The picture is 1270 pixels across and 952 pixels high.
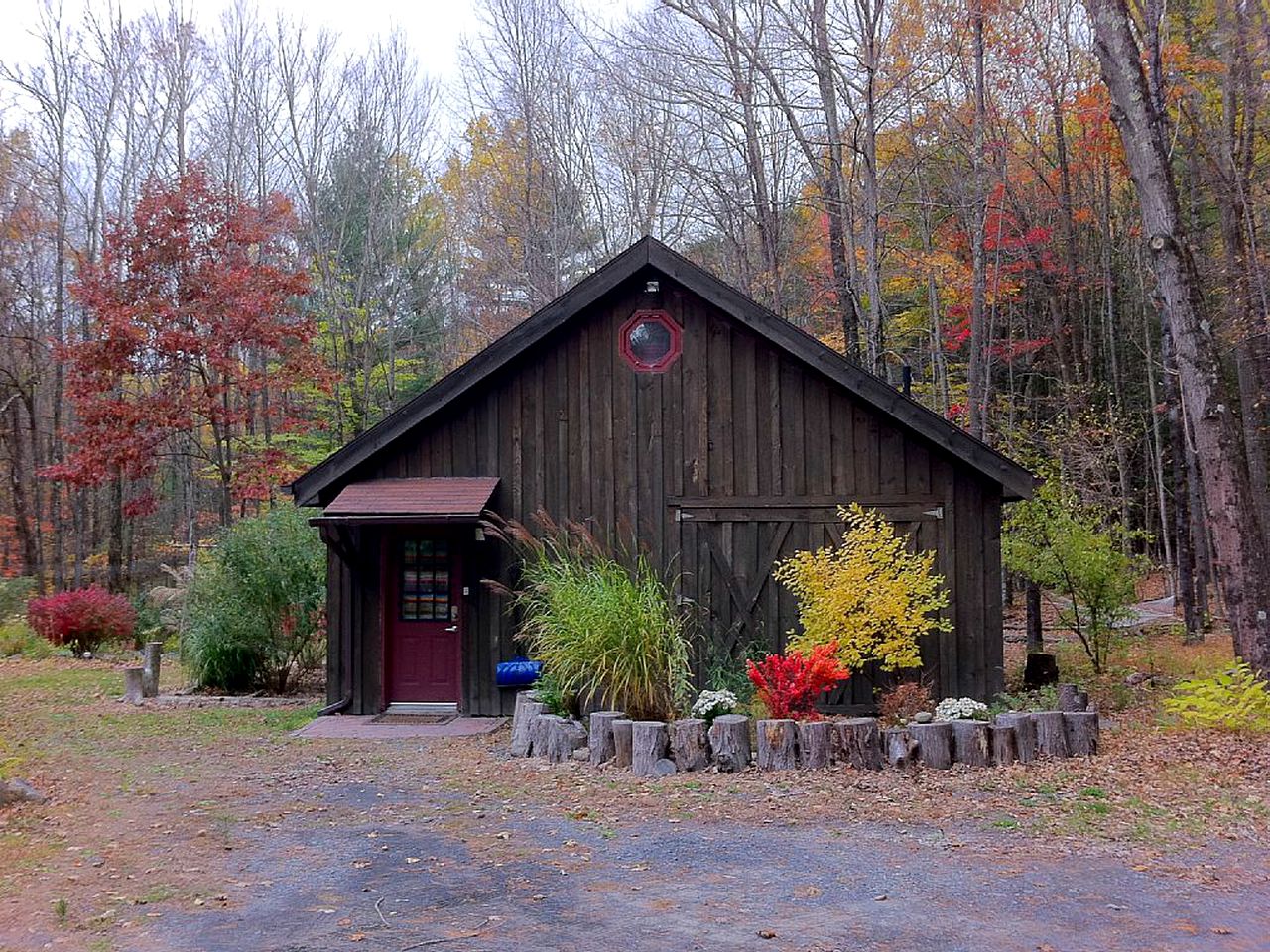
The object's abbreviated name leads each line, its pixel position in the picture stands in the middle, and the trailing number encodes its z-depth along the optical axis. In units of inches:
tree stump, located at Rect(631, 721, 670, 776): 360.8
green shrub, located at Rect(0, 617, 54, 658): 732.7
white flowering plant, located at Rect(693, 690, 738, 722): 386.3
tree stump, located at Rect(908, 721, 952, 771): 350.6
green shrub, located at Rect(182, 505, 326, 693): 559.2
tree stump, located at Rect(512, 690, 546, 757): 400.2
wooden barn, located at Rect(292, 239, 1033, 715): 483.5
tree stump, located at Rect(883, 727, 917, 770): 351.6
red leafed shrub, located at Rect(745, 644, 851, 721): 382.9
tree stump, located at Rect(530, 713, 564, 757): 392.5
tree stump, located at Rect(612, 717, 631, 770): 370.0
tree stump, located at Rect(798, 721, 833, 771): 352.2
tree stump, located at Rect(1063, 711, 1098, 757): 359.3
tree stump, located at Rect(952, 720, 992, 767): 351.9
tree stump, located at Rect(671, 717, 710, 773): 360.5
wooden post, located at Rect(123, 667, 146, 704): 552.7
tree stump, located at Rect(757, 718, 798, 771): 354.3
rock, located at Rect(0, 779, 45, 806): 315.6
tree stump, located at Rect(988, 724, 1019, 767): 353.1
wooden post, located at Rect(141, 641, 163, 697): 565.9
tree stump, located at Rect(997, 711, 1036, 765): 354.6
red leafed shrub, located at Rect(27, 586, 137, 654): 771.4
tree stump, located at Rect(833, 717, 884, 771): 351.3
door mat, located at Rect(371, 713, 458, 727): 486.6
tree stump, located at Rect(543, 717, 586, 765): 386.6
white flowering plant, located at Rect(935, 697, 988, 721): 382.6
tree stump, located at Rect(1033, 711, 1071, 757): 358.0
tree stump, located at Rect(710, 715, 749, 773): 356.8
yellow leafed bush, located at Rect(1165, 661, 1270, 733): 370.3
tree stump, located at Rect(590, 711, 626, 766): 375.2
